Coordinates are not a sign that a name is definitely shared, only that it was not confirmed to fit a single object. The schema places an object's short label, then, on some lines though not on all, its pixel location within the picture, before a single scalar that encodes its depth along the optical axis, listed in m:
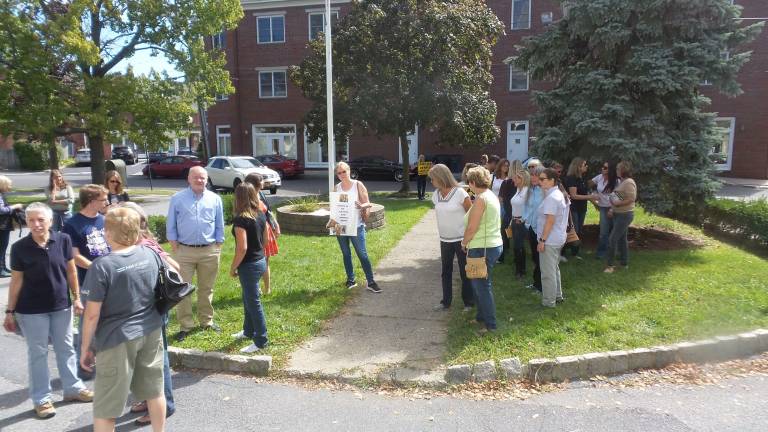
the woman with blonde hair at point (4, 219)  7.74
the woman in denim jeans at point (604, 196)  8.06
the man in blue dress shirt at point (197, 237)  5.35
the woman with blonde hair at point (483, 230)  5.20
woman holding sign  6.72
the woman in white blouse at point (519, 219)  7.16
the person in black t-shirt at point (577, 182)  8.08
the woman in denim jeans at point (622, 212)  7.19
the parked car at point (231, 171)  21.83
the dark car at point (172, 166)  30.94
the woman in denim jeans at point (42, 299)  3.93
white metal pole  10.56
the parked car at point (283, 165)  28.89
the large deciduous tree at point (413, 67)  17.33
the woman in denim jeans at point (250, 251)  4.91
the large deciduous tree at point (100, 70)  15.20
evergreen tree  8.40
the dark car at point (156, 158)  32.19
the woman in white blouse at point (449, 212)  5.72
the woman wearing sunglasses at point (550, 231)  5.83
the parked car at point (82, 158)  43.09
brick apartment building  26.27
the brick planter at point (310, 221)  11.15
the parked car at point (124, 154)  46.25
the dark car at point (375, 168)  27.44
